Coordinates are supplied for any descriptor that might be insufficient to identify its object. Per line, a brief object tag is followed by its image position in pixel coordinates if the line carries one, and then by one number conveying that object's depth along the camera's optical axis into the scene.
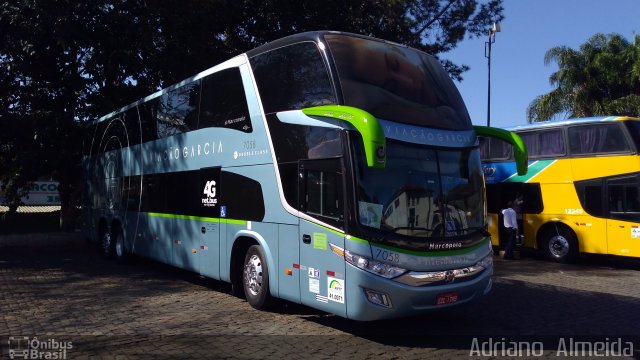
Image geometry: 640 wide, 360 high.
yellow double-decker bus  13.03
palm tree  28.47
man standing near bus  14.41
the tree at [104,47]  13.68
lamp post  28.29
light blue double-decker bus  6.34
